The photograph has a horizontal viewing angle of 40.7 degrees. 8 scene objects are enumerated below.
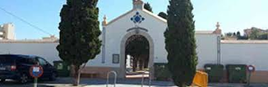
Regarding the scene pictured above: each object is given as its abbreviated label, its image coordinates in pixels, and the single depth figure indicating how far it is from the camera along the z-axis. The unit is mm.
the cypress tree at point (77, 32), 18625
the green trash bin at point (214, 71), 24078
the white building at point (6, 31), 41750
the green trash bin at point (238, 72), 23891
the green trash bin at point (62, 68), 26125
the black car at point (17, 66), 18594
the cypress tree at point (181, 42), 15414
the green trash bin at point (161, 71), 24578
